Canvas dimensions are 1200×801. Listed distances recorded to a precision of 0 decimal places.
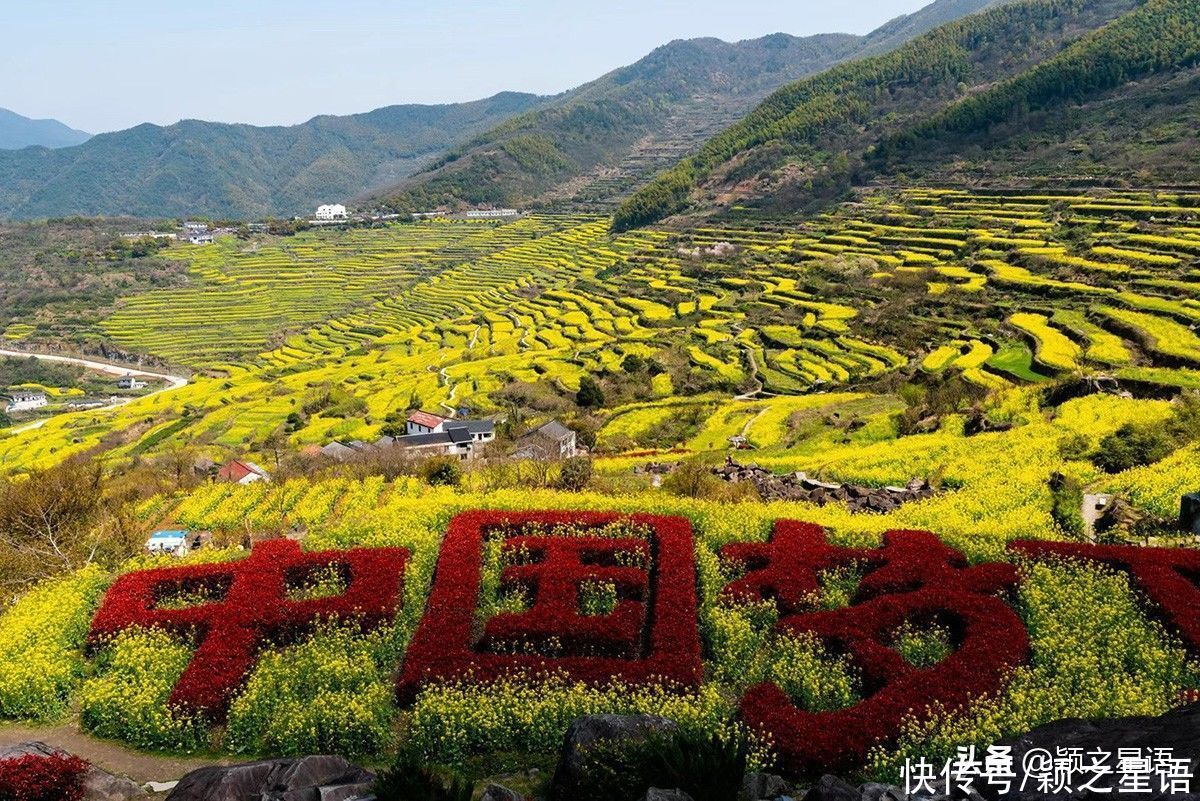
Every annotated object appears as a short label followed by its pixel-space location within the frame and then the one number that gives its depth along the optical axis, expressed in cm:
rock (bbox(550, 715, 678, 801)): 984
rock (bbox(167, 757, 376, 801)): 997
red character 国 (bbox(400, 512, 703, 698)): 1298
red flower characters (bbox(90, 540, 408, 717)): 1345
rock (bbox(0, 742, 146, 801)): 1087
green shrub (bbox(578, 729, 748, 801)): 886
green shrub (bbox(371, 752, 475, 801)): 878
